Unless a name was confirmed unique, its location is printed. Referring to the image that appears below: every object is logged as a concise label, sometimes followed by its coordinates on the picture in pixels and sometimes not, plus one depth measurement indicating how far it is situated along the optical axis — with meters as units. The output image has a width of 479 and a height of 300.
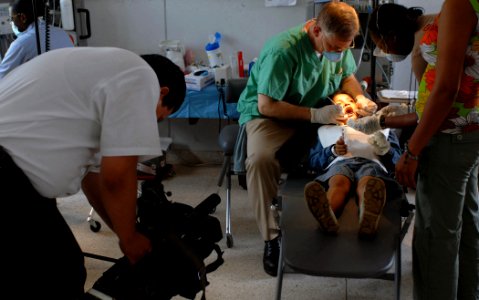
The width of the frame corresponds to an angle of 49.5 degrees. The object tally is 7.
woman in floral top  1.42
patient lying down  1.79
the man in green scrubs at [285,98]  2.31
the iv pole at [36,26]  2.13
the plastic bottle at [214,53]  3.46
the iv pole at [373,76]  2.76
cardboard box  3.22
